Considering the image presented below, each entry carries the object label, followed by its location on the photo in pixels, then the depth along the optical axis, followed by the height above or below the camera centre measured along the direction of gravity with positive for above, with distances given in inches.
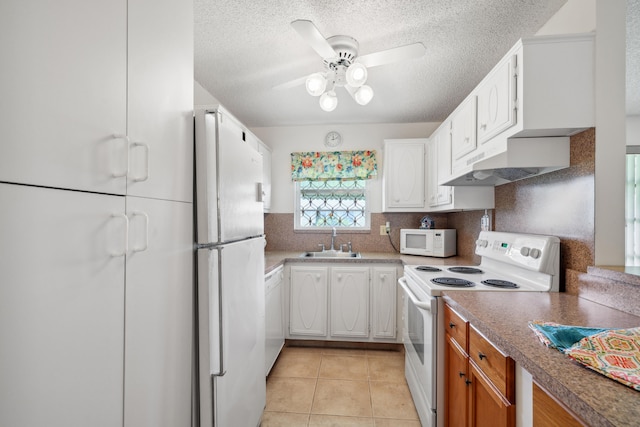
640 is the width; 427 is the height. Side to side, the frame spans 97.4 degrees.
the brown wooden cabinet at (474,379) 37.3 -26.4
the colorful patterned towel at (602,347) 25.9 -14.3
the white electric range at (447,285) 59.7 -17.0
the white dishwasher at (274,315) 88.1 -35.4
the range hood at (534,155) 56.6 +11.9
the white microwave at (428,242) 112.9 -12.2
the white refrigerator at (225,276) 45.8 -11.6
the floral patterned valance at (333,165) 132.6 +22.4
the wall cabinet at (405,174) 119.9 +16.6
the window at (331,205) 136.9 +3.6
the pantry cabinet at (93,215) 21.1 -0.3
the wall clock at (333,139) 135.4 +35.4
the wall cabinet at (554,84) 51.0 +23.5
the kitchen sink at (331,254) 128.7 -19.3
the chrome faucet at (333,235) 133.0 -11.1
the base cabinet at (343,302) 110.6 -35.9
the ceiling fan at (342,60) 58.5 +35.6
